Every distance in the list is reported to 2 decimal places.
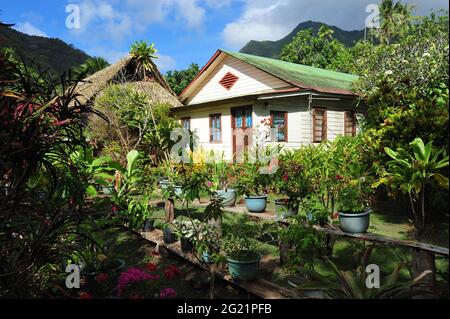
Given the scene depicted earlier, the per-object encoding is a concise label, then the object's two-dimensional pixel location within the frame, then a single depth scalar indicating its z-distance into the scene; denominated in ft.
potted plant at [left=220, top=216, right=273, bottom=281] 12.30
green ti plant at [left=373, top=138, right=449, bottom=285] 10.16
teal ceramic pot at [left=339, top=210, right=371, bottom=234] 13.71
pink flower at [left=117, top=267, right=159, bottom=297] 12.62
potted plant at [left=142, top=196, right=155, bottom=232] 19.58
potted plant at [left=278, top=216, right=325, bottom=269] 12.76
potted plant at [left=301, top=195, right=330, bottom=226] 14.90
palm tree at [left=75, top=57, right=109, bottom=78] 103.60
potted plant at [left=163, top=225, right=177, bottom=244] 16.93
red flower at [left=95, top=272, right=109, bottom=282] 13.28
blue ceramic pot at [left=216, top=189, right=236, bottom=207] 26.03
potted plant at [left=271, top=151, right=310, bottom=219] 18.24
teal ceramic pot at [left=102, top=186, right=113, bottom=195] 34.03
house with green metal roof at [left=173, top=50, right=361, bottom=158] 44.29
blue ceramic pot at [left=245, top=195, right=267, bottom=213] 21.56
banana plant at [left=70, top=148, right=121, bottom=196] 19.63
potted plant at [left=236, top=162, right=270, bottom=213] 21.55
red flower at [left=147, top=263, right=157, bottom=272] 15.16
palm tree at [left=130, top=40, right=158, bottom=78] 65.10
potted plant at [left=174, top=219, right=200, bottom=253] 15.09
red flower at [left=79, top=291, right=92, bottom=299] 11.34
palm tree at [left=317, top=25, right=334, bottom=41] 143.14
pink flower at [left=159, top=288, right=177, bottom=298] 12.14
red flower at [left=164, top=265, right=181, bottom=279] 14.51
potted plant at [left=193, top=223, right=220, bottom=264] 14.05
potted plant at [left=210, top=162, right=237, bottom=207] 26.32
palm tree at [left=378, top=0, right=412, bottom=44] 114.01
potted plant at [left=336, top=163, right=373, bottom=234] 13.74
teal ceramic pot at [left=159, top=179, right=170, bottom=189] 35.58
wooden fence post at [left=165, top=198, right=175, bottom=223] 20.79
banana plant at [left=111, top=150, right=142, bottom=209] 21.16
